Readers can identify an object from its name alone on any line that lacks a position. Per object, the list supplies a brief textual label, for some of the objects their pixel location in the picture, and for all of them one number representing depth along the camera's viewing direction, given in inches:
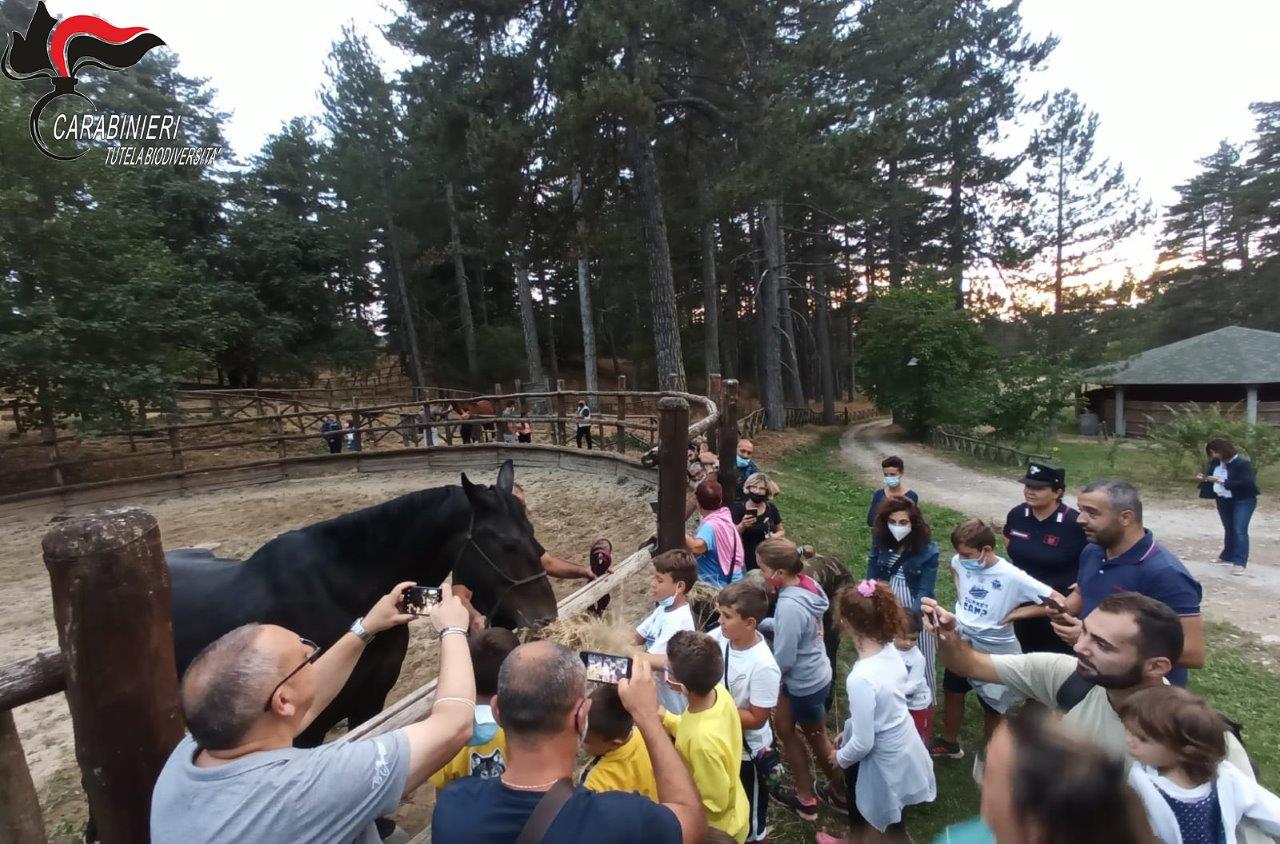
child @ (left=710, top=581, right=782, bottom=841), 96.0
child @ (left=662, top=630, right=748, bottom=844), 76.2
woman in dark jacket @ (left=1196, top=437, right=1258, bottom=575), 257.9
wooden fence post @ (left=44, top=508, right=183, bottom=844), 57.7
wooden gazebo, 786.2
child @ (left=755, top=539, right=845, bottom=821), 114.3
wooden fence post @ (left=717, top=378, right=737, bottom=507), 234.8
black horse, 105.9
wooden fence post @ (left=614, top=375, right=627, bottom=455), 378.4
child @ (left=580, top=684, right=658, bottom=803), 68.7
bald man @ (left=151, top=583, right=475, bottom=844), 46.6
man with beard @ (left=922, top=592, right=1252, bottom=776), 71.2
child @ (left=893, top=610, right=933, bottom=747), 100.8
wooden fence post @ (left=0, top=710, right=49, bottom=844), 63.5
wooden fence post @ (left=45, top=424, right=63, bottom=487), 439.5
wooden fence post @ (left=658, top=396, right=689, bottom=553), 167.6
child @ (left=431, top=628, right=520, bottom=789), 74.4
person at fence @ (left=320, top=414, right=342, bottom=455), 520.7
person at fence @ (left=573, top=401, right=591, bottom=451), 413.4
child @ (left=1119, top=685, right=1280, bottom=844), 58.0
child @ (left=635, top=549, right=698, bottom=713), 115.1
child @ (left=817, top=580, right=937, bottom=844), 92.5
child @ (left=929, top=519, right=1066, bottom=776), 121.0
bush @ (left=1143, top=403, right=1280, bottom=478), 446.9
